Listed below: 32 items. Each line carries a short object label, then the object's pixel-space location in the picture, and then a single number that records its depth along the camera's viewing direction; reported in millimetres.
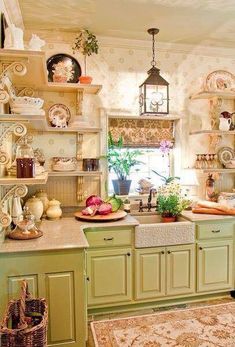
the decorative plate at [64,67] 3090
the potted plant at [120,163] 3266
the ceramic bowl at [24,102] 1999
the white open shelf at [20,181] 1907
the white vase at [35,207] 2736
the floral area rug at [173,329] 2285
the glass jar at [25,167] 1988
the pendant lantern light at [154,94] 3105
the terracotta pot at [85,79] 2975
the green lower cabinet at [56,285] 1984
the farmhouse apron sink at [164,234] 2721
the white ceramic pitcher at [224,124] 3416
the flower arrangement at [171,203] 3076
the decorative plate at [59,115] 3078
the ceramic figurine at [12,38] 1951
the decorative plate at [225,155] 3561
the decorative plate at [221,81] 3475
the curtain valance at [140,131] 3367
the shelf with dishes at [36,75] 1864
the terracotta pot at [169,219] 3084
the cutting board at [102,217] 2763
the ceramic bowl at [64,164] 3016
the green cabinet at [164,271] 2742
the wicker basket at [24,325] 1598
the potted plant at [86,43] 3070
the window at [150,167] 3494
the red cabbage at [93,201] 2975
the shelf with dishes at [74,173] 2949
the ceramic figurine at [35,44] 2029
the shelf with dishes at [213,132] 3303
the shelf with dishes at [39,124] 1961
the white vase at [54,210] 2865
